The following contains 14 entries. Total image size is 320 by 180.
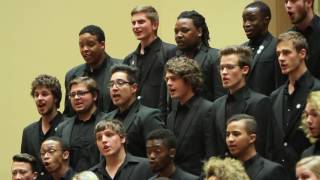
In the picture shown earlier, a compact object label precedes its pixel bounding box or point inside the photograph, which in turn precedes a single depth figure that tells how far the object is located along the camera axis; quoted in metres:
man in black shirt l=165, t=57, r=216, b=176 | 11.72
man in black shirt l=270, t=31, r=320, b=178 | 11.21
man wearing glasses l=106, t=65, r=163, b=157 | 12.12
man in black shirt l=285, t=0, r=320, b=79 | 12.30
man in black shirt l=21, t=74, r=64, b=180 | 13.32
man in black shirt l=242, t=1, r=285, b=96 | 12.45
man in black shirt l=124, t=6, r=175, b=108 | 13.36
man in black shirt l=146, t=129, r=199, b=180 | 11.20
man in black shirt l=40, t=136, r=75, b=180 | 12.42
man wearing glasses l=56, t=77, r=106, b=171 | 12.59
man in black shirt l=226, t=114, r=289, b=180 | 10.72
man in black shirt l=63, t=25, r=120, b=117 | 13.73
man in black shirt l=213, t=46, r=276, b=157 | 11.47
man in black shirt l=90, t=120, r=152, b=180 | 11.54
